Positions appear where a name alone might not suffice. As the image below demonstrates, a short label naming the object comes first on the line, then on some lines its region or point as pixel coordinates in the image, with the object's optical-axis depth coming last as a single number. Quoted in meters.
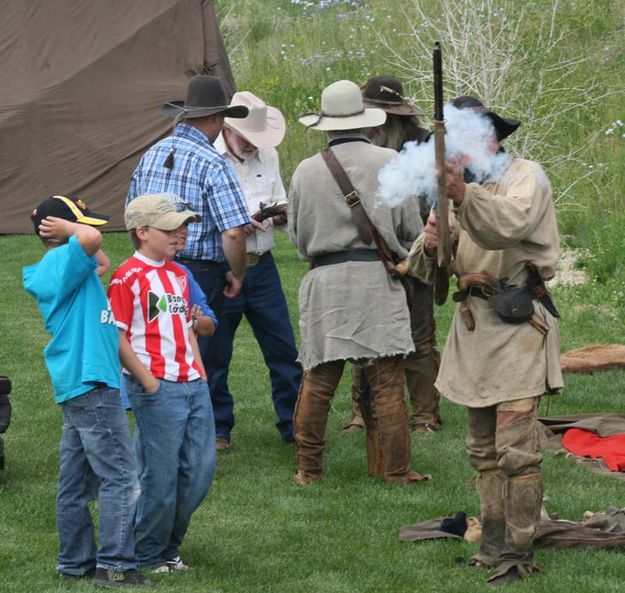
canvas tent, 25.69
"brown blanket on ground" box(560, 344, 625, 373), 15.94
